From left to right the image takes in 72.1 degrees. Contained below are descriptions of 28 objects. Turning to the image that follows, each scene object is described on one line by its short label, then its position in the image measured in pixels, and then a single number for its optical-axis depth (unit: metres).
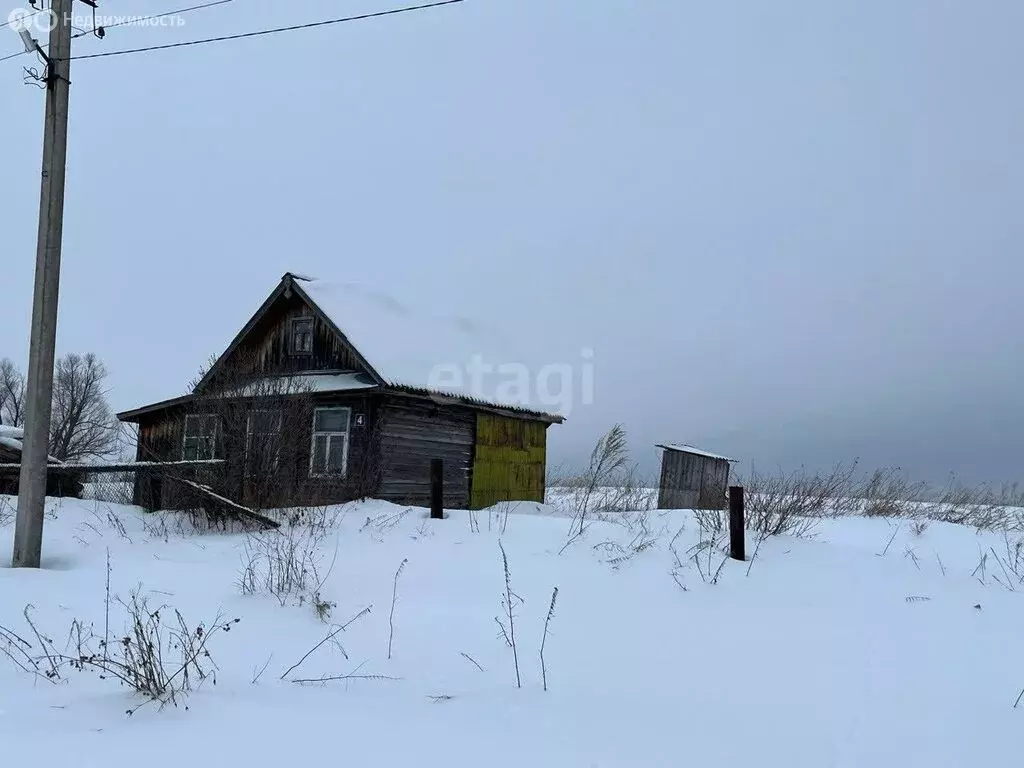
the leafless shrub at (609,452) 8.62
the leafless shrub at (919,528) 9.55
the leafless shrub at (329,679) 3.78
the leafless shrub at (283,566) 5.53
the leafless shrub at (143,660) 3.29
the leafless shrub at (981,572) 6.40
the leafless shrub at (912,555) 6.84
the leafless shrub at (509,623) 4.25
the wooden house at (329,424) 9.80
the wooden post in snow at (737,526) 6.69
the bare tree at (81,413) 39.72
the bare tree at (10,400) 42.06
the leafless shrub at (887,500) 12.54
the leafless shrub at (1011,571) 6.25
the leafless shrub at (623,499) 11.65
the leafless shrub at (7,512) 8.47
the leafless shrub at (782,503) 7.57
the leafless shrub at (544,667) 3.89
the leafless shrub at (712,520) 7.60
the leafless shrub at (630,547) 6.89
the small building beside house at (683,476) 16.77
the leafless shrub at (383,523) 8.19
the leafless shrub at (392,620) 4.50
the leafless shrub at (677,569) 6.04
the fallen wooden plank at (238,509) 8.27
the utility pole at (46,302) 6.52
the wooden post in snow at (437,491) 9.08
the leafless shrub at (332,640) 3.97
